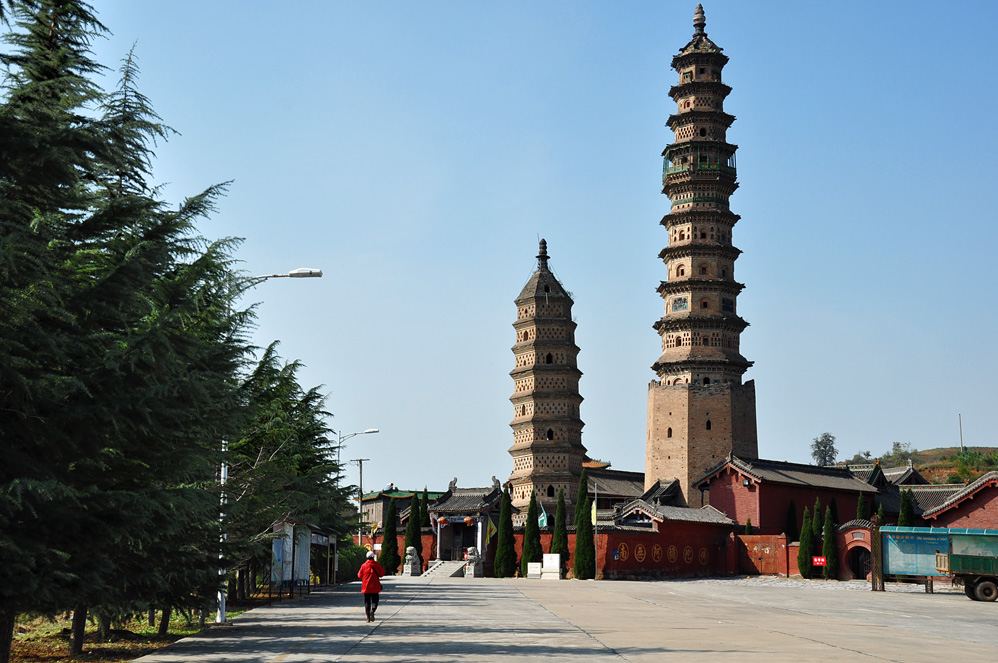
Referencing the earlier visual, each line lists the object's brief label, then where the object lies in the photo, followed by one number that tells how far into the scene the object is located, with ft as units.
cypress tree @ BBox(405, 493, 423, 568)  222.07
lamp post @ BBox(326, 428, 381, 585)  146.20
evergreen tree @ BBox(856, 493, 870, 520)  210.18
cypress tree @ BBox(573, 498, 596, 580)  198.49
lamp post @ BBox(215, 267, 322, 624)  61.41
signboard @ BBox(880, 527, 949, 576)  136.05
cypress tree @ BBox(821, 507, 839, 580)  188.38
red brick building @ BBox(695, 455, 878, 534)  217.77
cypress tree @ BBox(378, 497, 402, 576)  218.59
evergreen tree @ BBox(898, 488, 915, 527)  180.65
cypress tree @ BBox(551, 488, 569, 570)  208.54
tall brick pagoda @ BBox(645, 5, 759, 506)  236.63
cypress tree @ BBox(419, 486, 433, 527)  232.84
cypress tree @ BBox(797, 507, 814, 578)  193.06
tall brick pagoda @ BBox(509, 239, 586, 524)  251.80
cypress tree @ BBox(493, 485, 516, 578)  216.25
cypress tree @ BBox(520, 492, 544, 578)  212.23
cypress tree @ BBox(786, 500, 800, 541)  216.95
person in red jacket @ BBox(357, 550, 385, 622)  70.13
